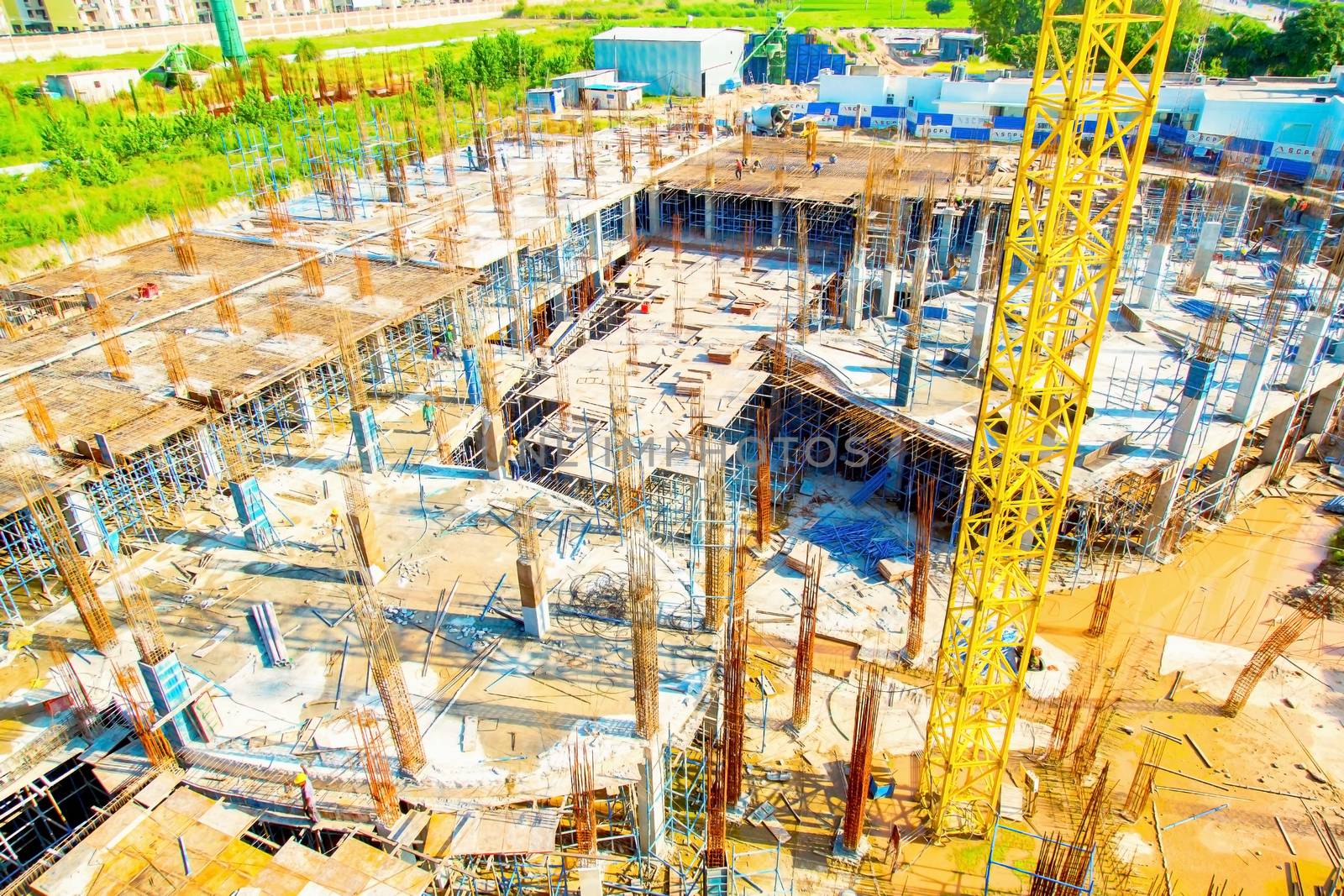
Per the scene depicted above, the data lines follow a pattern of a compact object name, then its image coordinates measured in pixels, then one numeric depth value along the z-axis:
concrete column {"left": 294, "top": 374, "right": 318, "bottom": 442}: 23.83
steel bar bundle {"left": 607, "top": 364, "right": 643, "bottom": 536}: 18.98
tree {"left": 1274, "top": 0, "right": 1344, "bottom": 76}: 54.22
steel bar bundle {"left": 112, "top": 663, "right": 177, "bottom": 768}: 14.40
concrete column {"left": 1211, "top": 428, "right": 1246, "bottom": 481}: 24.52
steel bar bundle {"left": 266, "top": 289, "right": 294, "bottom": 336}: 25.28
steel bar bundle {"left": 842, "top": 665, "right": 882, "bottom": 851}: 15.41
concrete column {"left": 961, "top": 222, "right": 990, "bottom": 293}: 31.66
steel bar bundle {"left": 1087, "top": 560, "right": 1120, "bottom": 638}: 21.25
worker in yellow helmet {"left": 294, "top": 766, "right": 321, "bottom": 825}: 13.73
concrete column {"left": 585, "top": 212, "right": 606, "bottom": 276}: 37.34
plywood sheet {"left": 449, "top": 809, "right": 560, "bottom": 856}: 13.56
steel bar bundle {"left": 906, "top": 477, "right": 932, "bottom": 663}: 20.58
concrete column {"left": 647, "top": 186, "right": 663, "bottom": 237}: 41.47
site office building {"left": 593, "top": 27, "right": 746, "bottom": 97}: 62.12
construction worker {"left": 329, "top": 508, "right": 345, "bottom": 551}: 19.19
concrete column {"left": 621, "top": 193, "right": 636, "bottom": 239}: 40.06
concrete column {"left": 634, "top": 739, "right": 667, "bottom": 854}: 14.12
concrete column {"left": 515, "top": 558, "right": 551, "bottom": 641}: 16.50
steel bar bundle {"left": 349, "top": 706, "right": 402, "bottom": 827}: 13.61
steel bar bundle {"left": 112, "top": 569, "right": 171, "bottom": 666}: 14.20
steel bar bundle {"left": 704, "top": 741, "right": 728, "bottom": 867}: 14.79
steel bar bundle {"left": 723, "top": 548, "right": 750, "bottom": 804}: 15.76
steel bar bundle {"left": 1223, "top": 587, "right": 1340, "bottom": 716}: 19.55
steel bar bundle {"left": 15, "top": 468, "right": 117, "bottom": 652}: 15.65
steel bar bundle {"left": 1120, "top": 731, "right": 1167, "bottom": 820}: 17.11
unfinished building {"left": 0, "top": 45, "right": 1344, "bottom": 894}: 14.70
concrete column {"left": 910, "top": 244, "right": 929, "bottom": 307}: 25.98
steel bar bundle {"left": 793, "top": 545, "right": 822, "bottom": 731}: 18.22
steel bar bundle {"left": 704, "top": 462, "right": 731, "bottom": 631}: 17.64
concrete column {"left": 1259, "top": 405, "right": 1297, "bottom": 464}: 25.88
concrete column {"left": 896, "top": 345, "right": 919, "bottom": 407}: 24.62
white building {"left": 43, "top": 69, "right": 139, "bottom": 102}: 54.16
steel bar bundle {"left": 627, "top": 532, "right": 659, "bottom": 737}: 14.81
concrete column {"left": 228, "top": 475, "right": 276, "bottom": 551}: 19.19
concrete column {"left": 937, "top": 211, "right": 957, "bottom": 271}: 34.53
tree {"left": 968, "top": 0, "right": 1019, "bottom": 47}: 72.06
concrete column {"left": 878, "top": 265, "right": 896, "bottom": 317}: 30.53
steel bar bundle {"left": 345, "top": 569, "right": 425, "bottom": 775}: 13.95
